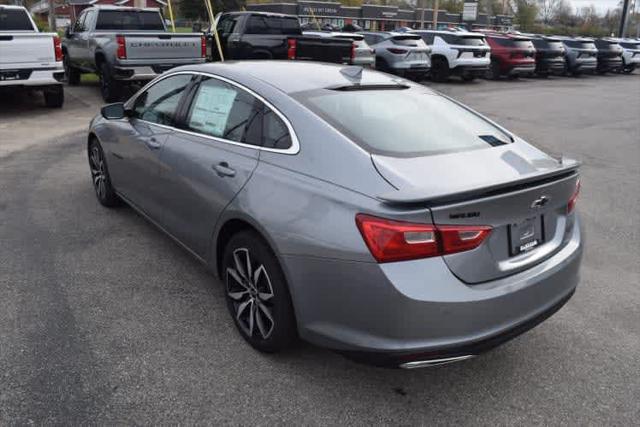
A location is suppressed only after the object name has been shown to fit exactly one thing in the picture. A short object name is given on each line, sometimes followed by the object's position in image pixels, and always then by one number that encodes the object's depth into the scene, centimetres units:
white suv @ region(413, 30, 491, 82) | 1981
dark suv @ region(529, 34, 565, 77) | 2316
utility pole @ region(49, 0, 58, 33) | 2483
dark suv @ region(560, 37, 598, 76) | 2461
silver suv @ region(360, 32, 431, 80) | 1848
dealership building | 5825
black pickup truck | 1433
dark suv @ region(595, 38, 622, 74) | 2669
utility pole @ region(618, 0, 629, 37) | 3890
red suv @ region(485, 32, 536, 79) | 2142
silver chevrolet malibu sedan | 249
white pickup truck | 1008
